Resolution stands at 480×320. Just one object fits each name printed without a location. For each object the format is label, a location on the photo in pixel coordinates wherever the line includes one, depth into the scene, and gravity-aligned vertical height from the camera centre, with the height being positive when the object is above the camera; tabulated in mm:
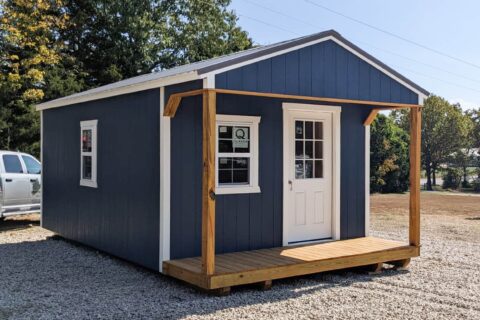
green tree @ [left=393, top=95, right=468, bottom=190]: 43438 +2615
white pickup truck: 10609 -483
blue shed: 5988 -57
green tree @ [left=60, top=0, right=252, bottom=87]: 20516 +5222
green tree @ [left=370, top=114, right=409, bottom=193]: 26469 +137
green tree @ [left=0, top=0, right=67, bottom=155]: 15594 +3051
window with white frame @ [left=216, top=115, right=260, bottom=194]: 6973 +102
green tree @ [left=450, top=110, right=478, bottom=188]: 43688 +781
